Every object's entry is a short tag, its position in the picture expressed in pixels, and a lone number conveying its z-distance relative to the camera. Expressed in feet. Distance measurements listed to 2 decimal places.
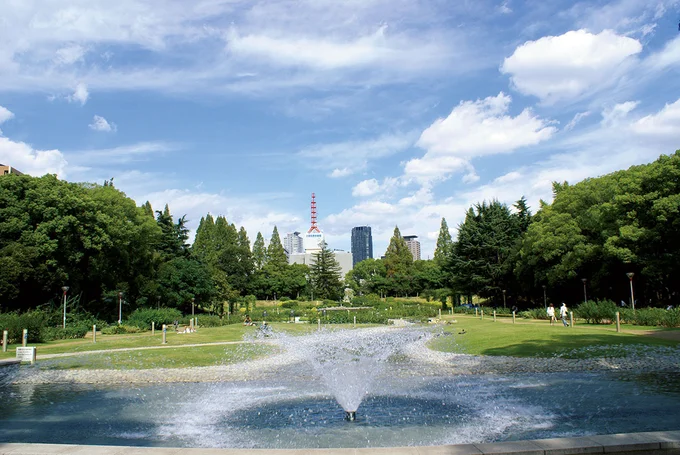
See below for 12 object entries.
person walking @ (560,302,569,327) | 104.54
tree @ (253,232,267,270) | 345.08
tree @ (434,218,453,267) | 337.11
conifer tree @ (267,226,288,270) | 327.67
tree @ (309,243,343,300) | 315.37
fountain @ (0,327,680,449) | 29.33
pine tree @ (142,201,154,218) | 261.89
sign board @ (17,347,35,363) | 65.92
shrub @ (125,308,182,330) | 134.31
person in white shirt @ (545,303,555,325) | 117.63
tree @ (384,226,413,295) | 323.37
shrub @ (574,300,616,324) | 105.90
